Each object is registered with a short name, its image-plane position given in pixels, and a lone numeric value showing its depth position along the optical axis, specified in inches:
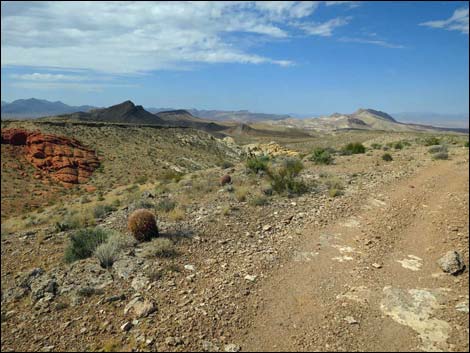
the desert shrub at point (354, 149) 1002.2
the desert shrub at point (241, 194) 519.5
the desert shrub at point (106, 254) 338.0
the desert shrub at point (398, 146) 1098.7
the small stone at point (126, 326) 239.5
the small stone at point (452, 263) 287.0
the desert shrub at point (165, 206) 512.1
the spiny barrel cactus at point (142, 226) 391.5
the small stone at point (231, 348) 216.1
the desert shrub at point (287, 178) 554.6
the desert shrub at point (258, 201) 496.7
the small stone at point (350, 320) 231.8
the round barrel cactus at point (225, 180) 644.4
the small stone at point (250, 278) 297.6
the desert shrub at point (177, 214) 462.3
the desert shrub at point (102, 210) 574.5
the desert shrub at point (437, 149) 888.1
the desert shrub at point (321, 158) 842.2
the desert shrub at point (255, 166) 710.3
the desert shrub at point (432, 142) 1123.7
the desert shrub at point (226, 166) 938.7
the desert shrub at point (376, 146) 1145.2
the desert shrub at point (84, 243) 367.8
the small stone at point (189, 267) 322.7
